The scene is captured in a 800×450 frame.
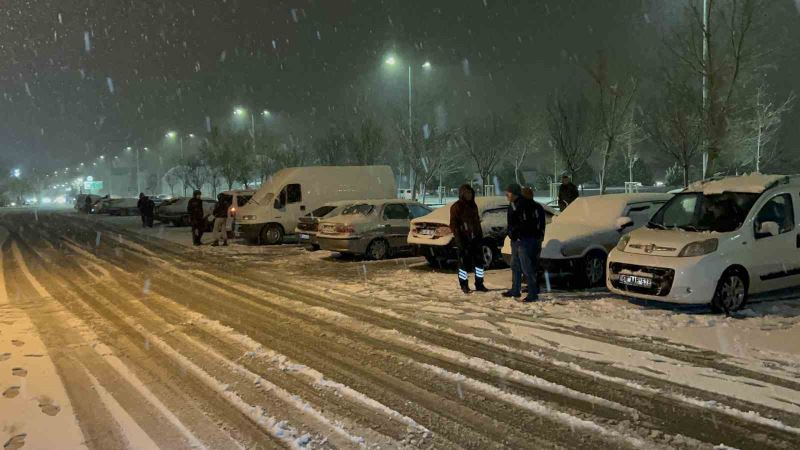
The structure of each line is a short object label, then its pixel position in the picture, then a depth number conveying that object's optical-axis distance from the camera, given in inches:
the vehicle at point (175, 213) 1129.4
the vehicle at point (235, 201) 772.0
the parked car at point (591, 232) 387.2
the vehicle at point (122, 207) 1738.4
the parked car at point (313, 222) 644.7
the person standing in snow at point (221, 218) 724.0
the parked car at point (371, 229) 555.5
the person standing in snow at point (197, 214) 730.8
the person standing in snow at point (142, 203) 1127.5
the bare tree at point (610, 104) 858.2
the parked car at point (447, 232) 478.9
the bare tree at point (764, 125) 1104.8
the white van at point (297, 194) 733.3
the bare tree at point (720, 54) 549.3
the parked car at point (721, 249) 300.7
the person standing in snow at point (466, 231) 382.6
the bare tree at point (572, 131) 944.9
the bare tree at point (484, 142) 1333.7
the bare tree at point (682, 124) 621.0
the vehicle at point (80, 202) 2036.2
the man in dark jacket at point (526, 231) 349.4
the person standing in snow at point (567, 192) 556.7
